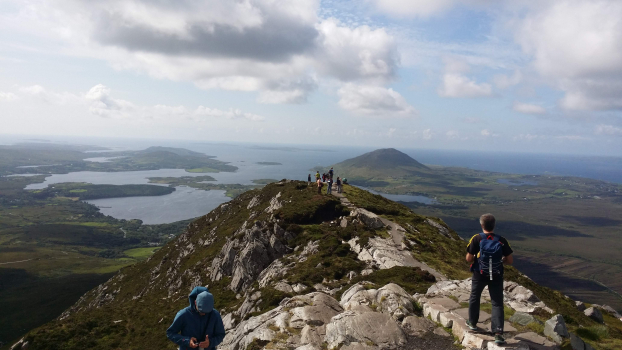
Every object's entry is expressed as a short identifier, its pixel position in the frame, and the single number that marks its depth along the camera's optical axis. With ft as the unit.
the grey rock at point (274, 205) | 189.74
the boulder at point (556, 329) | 37.48
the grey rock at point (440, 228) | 155.06
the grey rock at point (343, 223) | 138.03
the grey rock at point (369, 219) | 133.59
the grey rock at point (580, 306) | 94.58
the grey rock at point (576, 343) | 35.86
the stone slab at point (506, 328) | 40.57
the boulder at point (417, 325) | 46.78
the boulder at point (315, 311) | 54.19
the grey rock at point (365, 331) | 44.37
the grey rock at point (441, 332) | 44.58
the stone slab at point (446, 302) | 52.18
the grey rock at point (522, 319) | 41.86
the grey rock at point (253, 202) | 242.37
